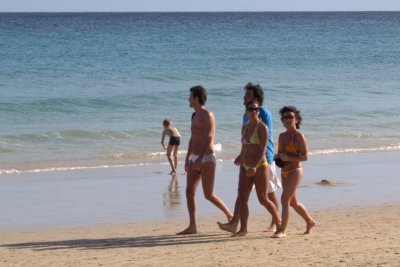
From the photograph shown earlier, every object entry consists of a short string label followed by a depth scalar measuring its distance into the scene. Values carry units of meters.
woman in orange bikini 15.76
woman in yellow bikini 15.69
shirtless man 16.21
